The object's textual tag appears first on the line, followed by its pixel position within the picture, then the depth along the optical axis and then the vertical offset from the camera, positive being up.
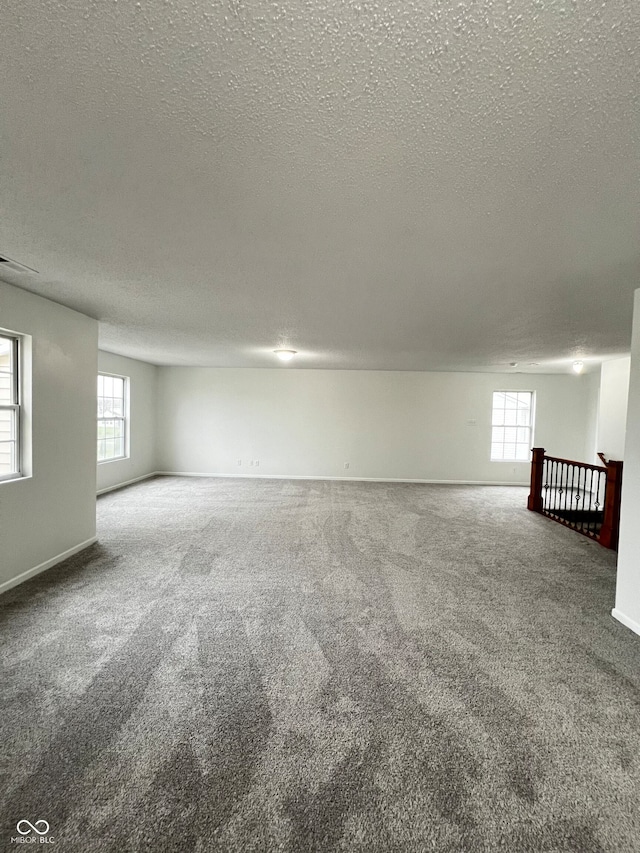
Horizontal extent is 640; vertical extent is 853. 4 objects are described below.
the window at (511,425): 8.42 -0.18
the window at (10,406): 3.18 -0.05
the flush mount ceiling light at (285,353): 5.71 +0.86
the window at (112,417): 6.64 -0.24
